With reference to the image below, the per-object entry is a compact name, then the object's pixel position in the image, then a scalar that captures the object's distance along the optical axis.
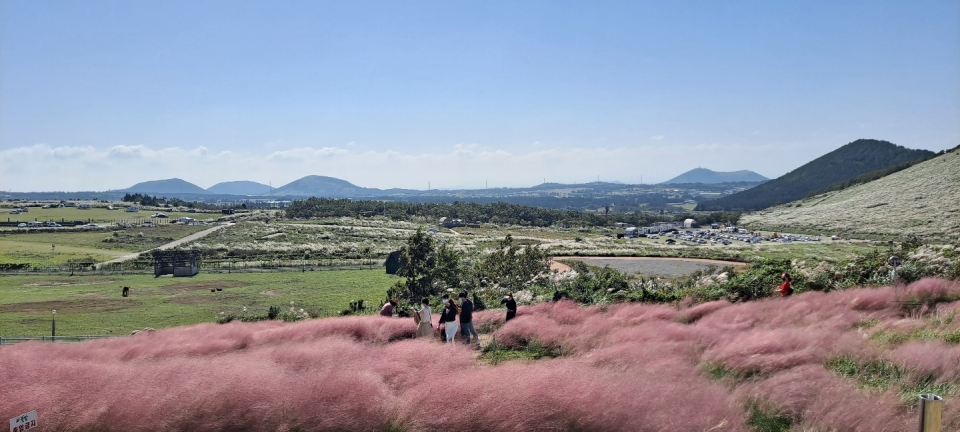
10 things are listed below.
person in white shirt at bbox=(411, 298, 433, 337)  15.84
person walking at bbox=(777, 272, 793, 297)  18.66
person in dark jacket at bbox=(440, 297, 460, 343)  15.33
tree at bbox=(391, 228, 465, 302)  37.19
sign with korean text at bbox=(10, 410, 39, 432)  6.92
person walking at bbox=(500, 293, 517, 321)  17.06
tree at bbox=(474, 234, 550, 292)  40.97
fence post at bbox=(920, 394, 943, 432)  5.13
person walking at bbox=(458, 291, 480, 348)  15.45
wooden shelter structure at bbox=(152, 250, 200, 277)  57.00
